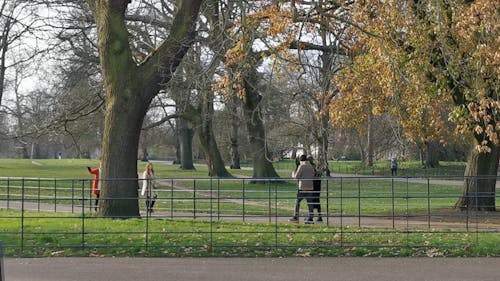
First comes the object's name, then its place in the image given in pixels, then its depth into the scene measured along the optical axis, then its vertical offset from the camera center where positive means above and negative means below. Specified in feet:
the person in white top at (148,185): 63.88 -2.62
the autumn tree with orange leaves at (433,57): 56.34 +8.80
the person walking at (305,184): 64.49 -2.20
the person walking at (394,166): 207.50 -1.73
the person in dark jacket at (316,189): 65.56 -2.69
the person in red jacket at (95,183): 77.70 -2.69
